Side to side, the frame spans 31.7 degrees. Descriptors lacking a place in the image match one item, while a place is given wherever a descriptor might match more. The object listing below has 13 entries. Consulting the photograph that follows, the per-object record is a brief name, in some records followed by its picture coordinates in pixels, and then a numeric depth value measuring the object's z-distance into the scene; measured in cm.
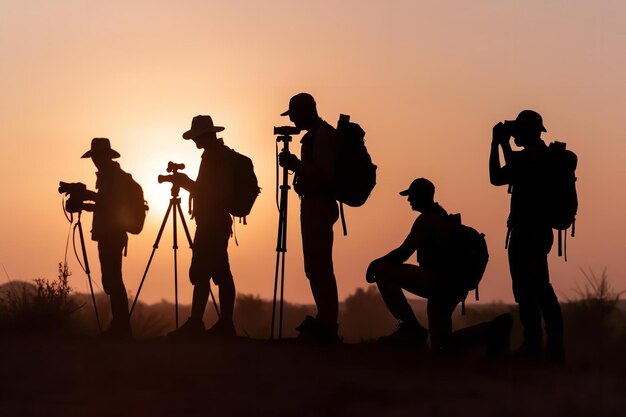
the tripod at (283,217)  1318
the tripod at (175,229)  1481
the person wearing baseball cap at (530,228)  1206
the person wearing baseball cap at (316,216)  1255
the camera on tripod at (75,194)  1625
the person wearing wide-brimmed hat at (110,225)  1550
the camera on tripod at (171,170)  1453
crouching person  1223
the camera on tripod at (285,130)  1314
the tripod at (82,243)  1655
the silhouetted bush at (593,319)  1630
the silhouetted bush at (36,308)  1559
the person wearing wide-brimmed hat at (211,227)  1378
